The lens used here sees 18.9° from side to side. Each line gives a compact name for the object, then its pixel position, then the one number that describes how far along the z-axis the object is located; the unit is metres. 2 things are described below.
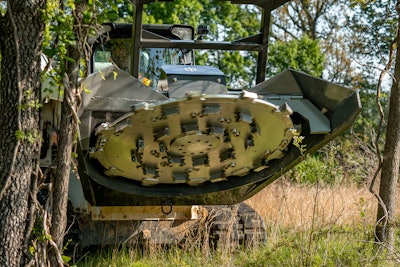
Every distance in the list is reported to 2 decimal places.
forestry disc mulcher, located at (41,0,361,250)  8.30
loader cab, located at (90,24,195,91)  11.65
